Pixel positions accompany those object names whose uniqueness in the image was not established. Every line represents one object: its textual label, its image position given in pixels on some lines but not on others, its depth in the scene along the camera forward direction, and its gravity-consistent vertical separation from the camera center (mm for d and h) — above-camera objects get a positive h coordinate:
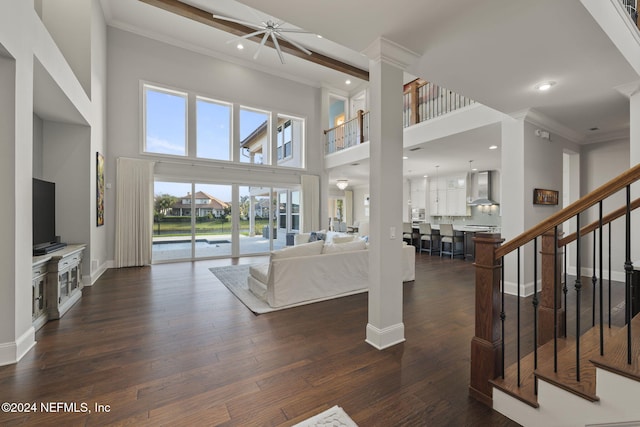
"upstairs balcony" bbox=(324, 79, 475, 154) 5255 +2260
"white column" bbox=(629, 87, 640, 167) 3298 +1043
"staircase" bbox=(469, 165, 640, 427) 1381 -936
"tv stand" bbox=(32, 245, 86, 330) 2941 -848
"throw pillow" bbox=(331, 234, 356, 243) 4749 -460
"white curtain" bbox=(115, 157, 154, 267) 6242 +10
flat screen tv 3230 -22
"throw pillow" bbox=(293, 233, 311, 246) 7003 -645
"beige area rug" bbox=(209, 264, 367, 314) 3680 -1237
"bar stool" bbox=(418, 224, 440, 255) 8227 -750
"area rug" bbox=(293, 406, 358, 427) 1673 -1270
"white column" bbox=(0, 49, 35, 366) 2279 +36
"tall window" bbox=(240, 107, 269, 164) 8148 +2332
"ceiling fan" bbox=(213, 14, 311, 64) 5091 +3444
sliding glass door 7113 -200
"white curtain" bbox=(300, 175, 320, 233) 8750 +306
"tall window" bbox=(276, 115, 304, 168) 8953 +2275
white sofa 3715 -883
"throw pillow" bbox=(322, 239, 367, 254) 4270 -542
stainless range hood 8422 +685
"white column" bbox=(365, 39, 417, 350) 2637 +197
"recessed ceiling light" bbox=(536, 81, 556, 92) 3268 +1520
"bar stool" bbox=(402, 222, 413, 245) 8703 -608
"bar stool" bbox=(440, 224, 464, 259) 7714 -713
